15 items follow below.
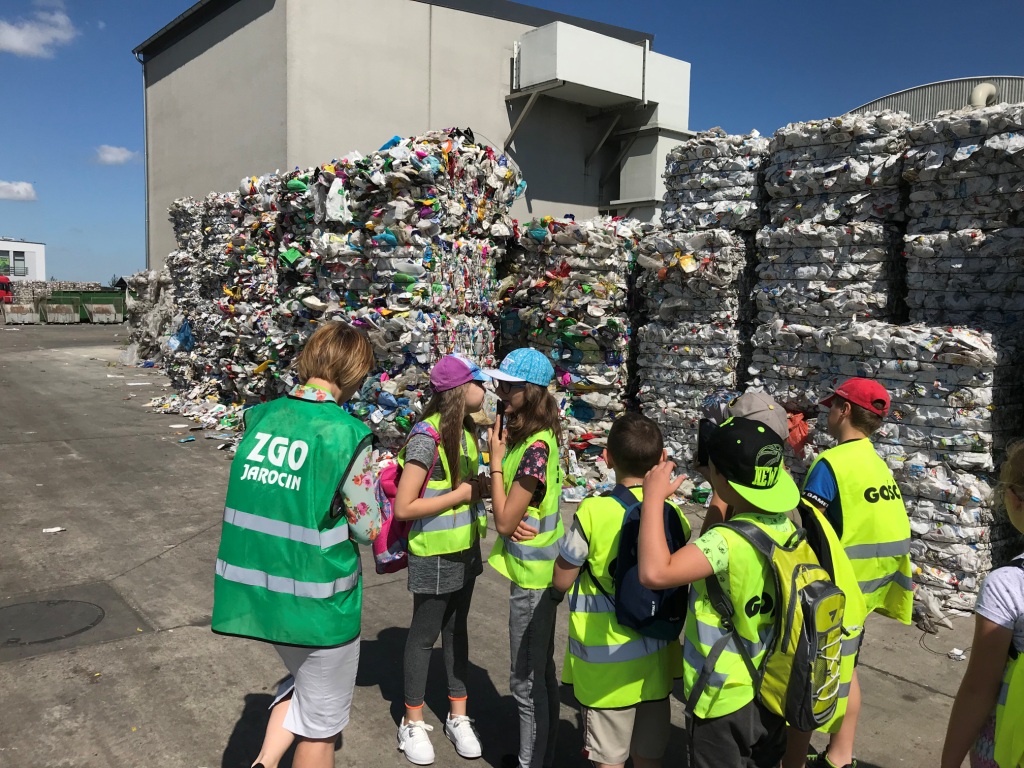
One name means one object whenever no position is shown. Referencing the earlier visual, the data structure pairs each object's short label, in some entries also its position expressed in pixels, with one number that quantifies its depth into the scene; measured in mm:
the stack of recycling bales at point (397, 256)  6691
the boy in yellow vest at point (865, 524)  2855
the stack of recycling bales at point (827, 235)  5512
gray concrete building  16672
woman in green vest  2246
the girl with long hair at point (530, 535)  2766
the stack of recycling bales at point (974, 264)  4703
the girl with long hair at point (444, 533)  2945
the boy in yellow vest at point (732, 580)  2055
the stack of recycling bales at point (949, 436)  4684
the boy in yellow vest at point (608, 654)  2354
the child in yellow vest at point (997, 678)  1732
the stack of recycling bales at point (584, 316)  7387
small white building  75875
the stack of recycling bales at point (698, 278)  6473
